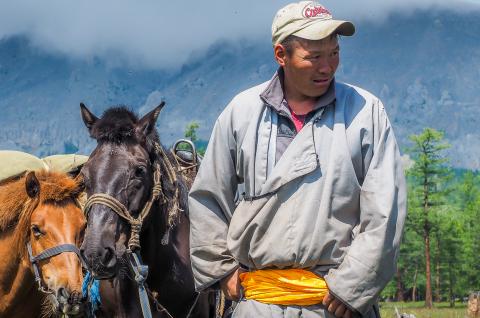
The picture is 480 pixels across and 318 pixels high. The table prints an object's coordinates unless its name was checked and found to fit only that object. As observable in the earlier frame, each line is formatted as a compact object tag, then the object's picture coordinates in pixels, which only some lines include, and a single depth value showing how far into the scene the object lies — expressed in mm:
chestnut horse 12300
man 7387
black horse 10043
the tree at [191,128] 93390
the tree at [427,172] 99014
